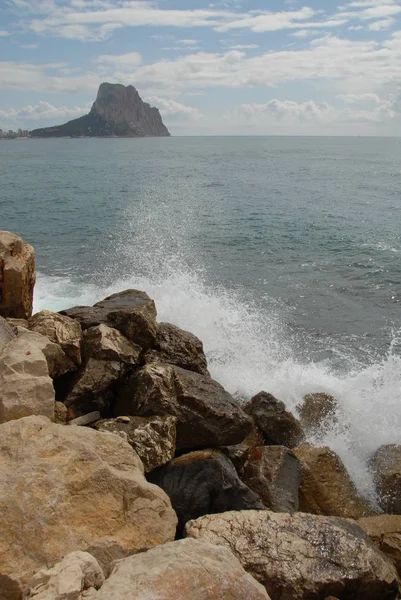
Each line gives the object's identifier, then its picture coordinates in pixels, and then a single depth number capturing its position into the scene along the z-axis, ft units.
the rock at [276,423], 34.96
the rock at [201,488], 24.66
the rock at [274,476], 27.58
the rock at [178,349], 34.53
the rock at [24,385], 22.65
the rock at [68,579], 13.56
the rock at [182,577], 13.23
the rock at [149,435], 25.21
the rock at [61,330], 30.55
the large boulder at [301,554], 20.61
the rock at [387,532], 26.11
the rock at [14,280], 35.70
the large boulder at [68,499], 16.26
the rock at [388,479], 31.07
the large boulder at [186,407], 27.68
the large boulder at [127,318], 33.58
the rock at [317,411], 38.34
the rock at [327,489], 30.27
